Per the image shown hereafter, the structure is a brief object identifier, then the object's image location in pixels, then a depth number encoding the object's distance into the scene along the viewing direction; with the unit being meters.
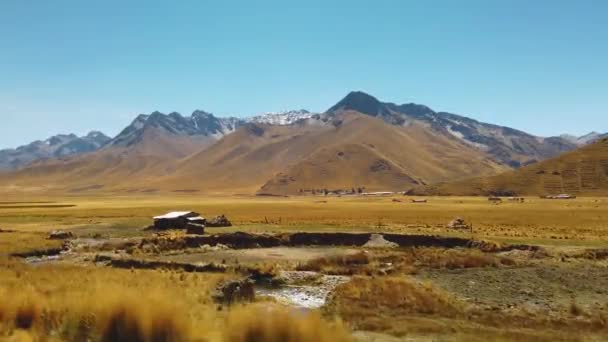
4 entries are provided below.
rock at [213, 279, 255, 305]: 24.06
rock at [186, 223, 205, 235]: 55.13
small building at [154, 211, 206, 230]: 62.18
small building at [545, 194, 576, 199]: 157.00
